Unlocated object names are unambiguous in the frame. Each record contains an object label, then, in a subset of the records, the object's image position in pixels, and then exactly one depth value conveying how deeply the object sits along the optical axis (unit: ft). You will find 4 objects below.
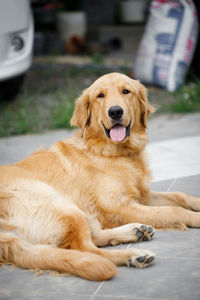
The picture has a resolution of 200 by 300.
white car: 23.45
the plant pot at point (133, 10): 46.01
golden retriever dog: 10.11
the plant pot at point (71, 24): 40.24
